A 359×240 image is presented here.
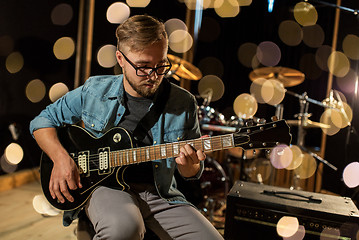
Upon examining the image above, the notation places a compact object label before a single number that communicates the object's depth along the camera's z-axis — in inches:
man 54.7
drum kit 120.6
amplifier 60.5
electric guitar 57.3
